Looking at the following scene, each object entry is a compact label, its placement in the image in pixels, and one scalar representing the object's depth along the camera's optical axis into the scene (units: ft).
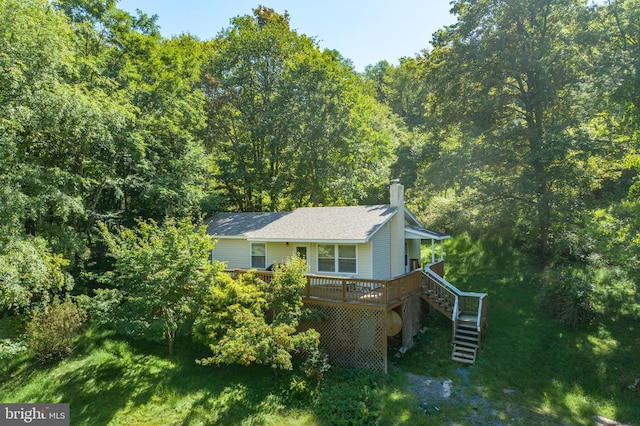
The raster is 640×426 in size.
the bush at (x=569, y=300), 45.85
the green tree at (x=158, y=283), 34.73
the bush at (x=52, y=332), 35.40
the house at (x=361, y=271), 39.11
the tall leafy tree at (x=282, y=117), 74.54
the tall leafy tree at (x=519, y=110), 56.90
